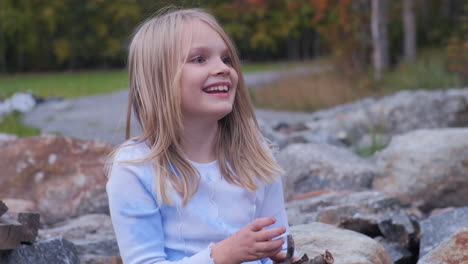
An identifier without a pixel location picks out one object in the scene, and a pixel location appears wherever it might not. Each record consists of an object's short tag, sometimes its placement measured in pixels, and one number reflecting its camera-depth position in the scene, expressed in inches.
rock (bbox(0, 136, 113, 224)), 140.6
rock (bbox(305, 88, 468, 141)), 238.8
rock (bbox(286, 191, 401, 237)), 117.8
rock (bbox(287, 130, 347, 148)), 211.0
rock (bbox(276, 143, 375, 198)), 156.5
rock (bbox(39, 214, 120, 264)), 108.6
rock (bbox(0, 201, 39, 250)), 89.7
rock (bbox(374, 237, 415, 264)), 113.5
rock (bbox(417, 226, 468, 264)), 96.4
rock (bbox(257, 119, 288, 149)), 191.1
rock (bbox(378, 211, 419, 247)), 116.4
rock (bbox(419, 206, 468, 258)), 111.8
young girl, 69.9
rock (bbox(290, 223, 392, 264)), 91.9
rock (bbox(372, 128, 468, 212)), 154.6
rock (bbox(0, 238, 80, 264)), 93.1
